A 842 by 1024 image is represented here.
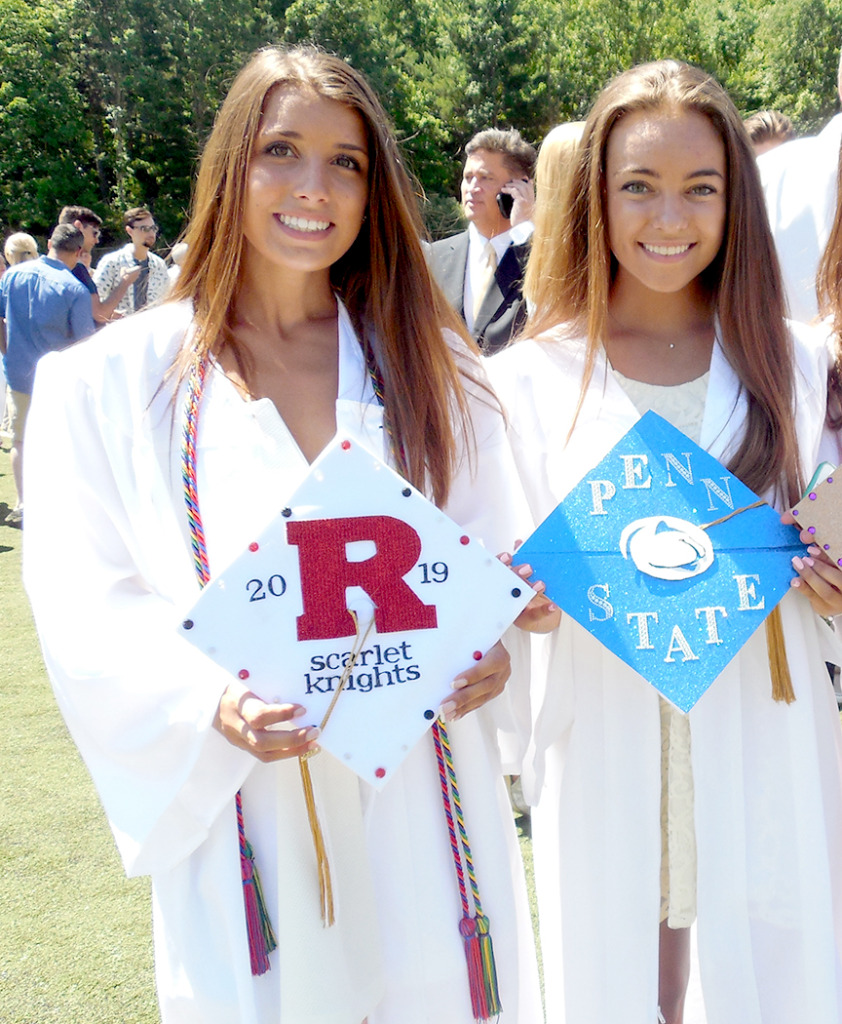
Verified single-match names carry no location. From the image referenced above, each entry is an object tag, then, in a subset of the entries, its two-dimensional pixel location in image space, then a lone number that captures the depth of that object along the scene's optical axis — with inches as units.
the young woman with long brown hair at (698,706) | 68.3
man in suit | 151.9
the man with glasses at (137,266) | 329.1
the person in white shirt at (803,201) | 106.8
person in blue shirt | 265.6
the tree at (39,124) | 1127.6
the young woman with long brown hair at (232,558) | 61.1
